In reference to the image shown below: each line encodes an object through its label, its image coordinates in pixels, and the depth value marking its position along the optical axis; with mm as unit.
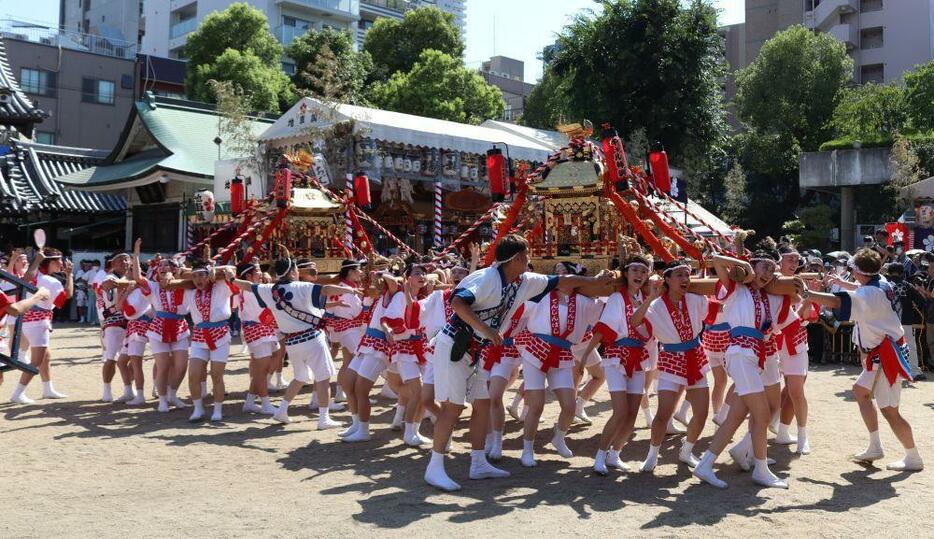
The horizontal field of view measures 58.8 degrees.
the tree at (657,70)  27797
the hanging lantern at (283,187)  13164
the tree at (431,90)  31562
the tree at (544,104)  35406
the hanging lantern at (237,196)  15000
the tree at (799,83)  34406
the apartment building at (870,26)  38812
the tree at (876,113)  29859
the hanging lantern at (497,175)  11031
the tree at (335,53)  29811
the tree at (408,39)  36312
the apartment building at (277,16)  46562
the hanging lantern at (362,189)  15266
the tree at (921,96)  29062
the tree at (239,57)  32469
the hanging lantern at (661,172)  11523
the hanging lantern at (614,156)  10195
